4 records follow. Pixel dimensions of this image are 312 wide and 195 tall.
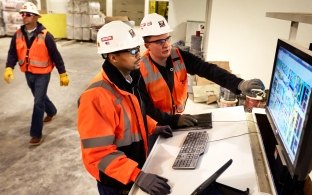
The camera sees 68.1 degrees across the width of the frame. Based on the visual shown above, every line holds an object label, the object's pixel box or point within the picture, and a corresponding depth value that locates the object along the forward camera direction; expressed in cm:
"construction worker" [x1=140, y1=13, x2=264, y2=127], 167
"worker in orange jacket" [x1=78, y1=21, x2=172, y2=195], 111
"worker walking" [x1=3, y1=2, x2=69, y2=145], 283
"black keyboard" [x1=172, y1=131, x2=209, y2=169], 117
